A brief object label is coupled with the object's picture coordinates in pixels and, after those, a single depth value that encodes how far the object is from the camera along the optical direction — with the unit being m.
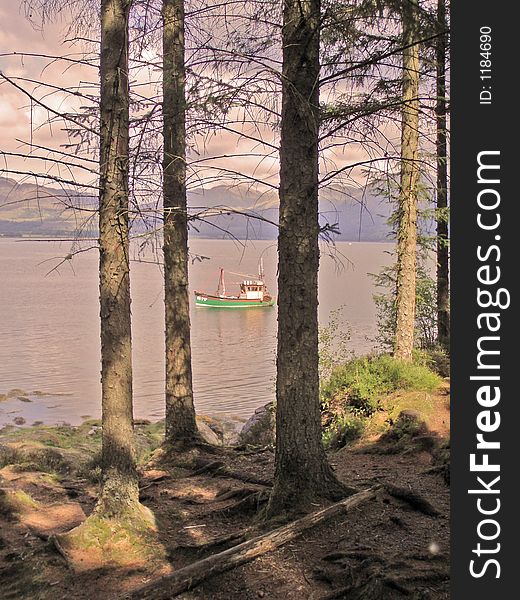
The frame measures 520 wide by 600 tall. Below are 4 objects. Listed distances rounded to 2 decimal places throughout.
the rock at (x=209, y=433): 13.47
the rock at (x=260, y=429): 12.17
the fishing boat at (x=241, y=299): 54.00
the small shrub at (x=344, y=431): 10.02
